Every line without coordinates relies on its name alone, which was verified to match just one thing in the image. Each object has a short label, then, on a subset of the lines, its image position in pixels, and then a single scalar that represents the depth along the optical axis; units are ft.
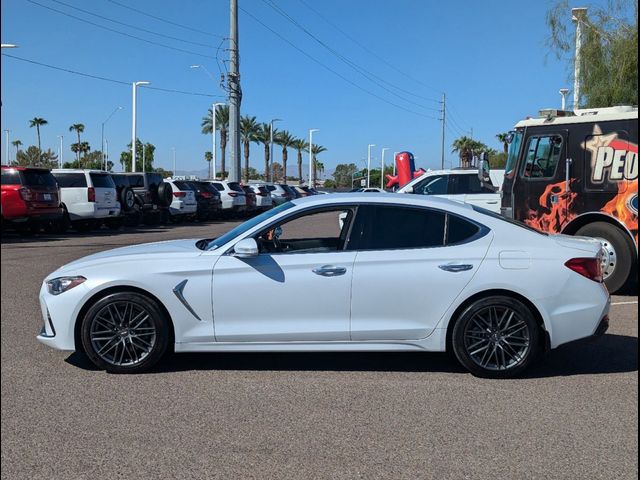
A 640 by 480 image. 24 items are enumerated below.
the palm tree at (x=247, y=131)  217.15
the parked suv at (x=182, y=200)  78.89
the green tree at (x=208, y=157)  359.46
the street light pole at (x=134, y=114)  138.82
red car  42.70
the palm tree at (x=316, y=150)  302.66
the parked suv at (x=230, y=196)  93.35
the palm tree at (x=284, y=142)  255.00
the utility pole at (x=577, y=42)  62.95
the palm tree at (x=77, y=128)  283.83
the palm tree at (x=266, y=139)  228.22
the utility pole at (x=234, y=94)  104.78
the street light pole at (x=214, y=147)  171.75
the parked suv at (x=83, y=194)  58.29
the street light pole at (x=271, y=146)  202.84
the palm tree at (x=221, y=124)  206.39
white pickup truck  48.16
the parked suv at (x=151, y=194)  72.18
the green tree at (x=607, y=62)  58.59
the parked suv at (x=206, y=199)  85.30
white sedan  17.11
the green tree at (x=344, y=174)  415.42
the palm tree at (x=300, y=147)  268.15
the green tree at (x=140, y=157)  309.83
